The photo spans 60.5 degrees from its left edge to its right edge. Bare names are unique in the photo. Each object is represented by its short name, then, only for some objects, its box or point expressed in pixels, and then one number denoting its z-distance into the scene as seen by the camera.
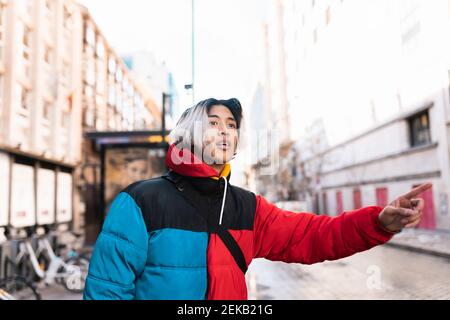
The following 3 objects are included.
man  1.29
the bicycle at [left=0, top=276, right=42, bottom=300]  4.90
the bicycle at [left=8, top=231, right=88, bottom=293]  6.43
